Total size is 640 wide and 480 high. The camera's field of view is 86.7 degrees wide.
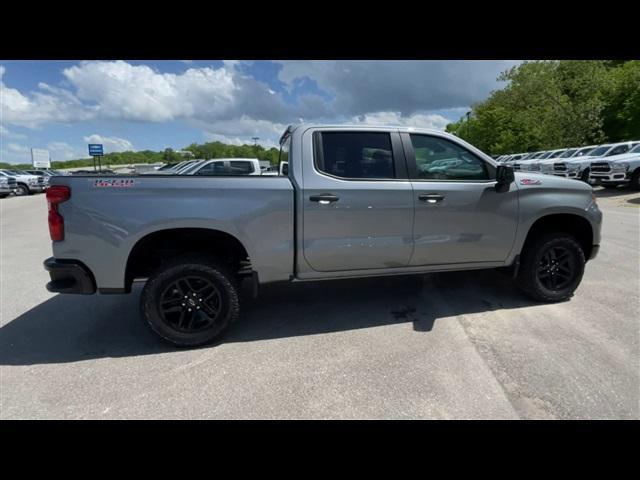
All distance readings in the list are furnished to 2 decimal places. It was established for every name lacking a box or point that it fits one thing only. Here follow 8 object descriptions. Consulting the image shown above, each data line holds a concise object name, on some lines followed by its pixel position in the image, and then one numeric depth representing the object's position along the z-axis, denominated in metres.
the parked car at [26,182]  21.86
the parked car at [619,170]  13.56
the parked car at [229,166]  12.92
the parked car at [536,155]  22.66
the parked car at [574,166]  15.23
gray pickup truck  2.87
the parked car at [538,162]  18.73
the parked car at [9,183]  19.54
